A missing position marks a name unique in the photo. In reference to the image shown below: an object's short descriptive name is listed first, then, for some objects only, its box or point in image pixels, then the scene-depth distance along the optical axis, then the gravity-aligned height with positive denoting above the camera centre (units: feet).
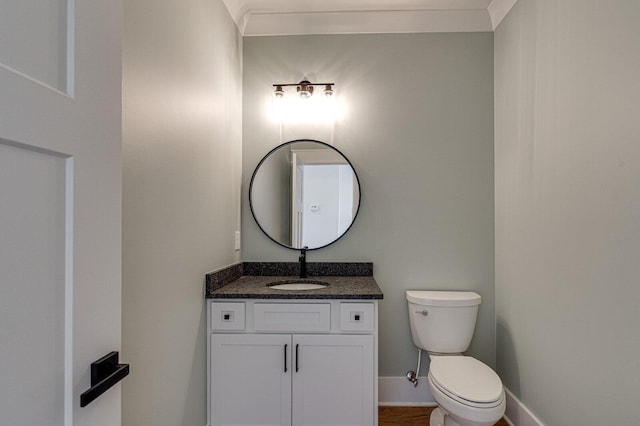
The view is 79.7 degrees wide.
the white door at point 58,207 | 1.77 +0.05
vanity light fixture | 8.20 +2.76
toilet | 5.53 -2.55
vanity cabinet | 6.37 -2.54
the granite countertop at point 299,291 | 6.40 -1.29
